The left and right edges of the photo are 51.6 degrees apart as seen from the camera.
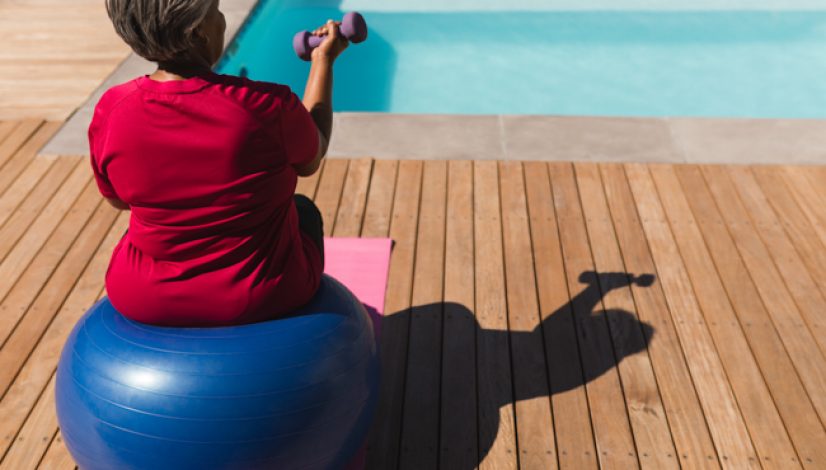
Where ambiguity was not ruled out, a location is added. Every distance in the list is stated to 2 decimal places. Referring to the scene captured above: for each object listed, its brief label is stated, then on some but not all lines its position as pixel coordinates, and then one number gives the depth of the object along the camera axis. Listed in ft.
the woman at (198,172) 5.02
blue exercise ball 5.58
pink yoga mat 8.86
